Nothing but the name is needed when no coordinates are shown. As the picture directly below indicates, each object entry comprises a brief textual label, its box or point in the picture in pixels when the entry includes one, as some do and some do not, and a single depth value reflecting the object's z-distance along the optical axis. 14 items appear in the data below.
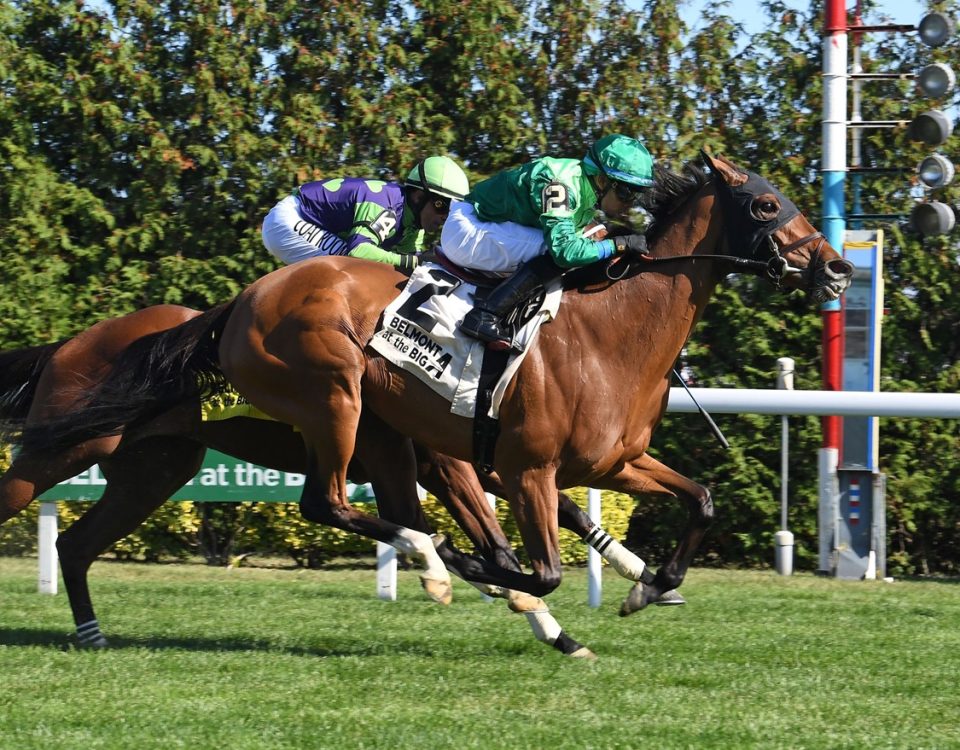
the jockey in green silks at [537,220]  9.79
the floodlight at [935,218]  16.08
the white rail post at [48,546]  13.77
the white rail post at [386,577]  13.37
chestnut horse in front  9.81
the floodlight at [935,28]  16.59
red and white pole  16.47
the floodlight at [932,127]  16.17
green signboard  14.09
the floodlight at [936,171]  16.19
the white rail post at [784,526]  15.87
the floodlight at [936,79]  16.34
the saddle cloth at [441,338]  9.88
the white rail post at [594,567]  12.69
